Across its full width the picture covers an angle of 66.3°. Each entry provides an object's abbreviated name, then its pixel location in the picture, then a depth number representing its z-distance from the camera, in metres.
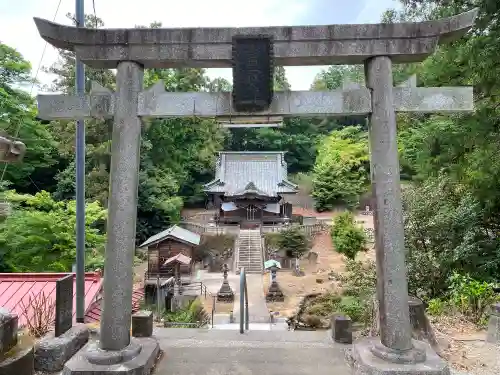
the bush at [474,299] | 6.00
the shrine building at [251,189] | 27.26
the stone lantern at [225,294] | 16.36
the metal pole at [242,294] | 5.36
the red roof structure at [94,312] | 8.11
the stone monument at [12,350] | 2.57
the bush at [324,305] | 13.56
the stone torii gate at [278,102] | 4.11
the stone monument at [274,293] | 16.81
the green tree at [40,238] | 10.90
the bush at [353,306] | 9.48
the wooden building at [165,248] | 19.16
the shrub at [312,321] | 11.97
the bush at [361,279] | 8.95
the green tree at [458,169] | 6.56
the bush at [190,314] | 13.20
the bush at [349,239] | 20.06
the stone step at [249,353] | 4.29
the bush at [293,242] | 22.64
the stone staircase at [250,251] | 21.39
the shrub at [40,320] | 4.94
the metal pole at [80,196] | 5.38
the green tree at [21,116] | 17.08
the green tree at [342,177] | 30.36
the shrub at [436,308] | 6.11
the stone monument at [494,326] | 5.06
